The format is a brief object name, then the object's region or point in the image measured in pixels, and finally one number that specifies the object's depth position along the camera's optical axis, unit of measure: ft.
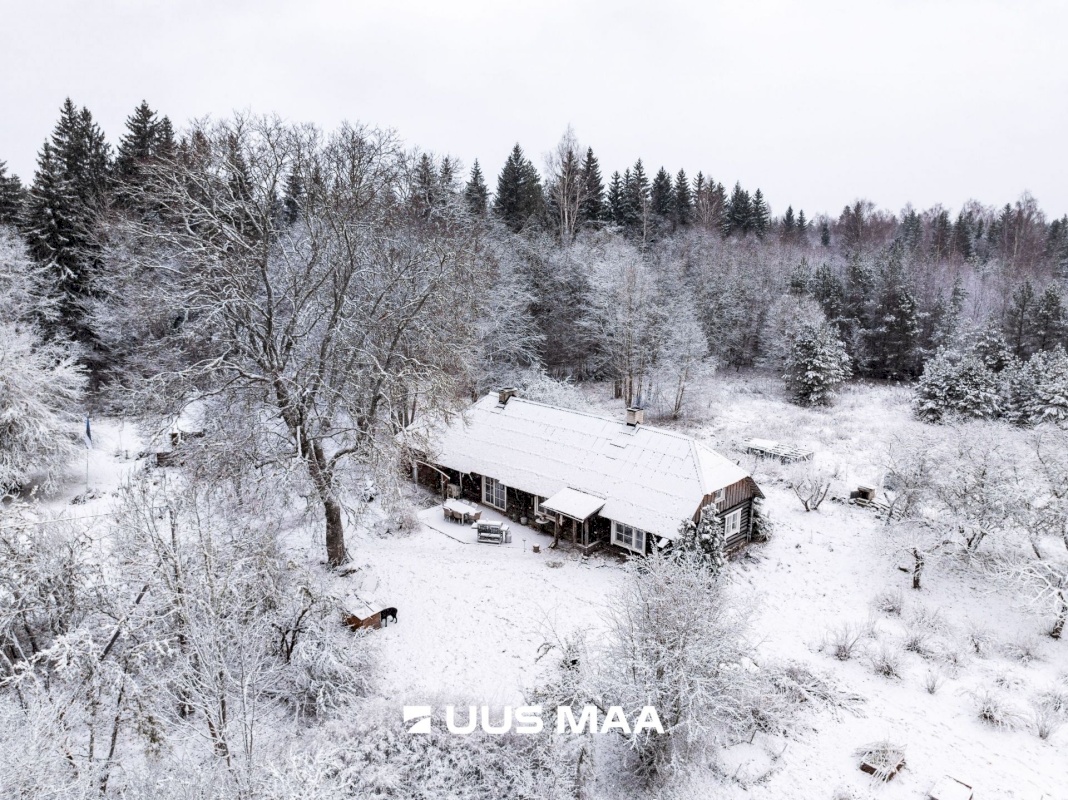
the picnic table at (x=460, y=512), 70.08
